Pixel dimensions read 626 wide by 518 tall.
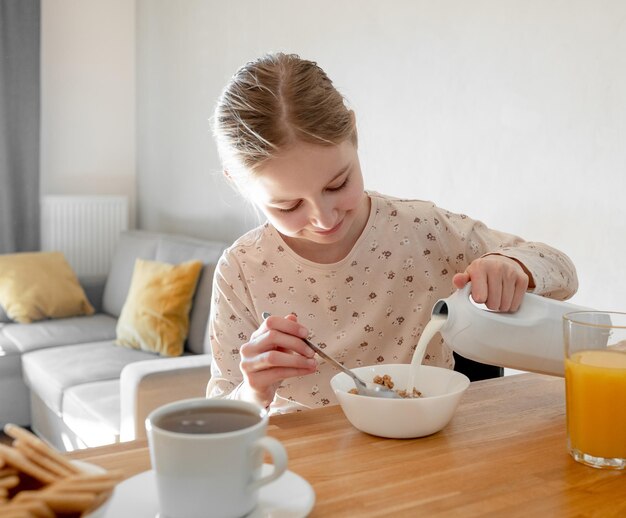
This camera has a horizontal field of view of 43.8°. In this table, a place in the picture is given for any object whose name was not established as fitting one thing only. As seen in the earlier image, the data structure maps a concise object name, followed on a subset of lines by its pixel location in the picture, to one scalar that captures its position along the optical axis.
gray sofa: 2.59
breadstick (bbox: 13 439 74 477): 0.57
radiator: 4.77
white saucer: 0.68
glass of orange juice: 0.82
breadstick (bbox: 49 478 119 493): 0.54
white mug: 0.63
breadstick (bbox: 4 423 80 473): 0.58
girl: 1.21
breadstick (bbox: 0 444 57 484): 0.56
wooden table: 0.72
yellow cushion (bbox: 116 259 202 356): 3.35
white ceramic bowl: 0.88
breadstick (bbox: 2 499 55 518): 0.51
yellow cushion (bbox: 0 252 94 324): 3.93
